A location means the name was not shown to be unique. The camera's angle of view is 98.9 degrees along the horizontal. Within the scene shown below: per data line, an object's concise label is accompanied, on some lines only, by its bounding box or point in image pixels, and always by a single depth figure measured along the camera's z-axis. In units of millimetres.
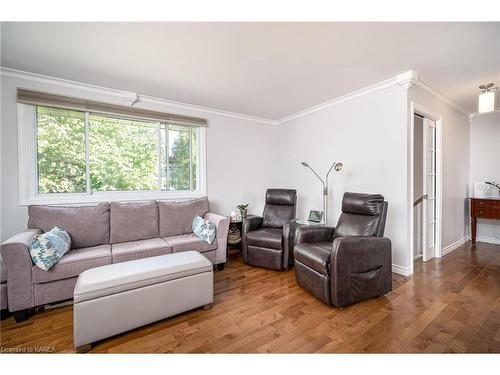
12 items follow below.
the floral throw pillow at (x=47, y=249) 1823
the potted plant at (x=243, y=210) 3658
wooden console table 3459
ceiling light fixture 2385
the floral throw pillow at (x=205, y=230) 2697
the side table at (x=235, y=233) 3454
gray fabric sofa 1791
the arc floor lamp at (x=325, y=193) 3194
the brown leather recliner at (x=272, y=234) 2775
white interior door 2957
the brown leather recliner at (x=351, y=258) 1902
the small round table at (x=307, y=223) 2950
